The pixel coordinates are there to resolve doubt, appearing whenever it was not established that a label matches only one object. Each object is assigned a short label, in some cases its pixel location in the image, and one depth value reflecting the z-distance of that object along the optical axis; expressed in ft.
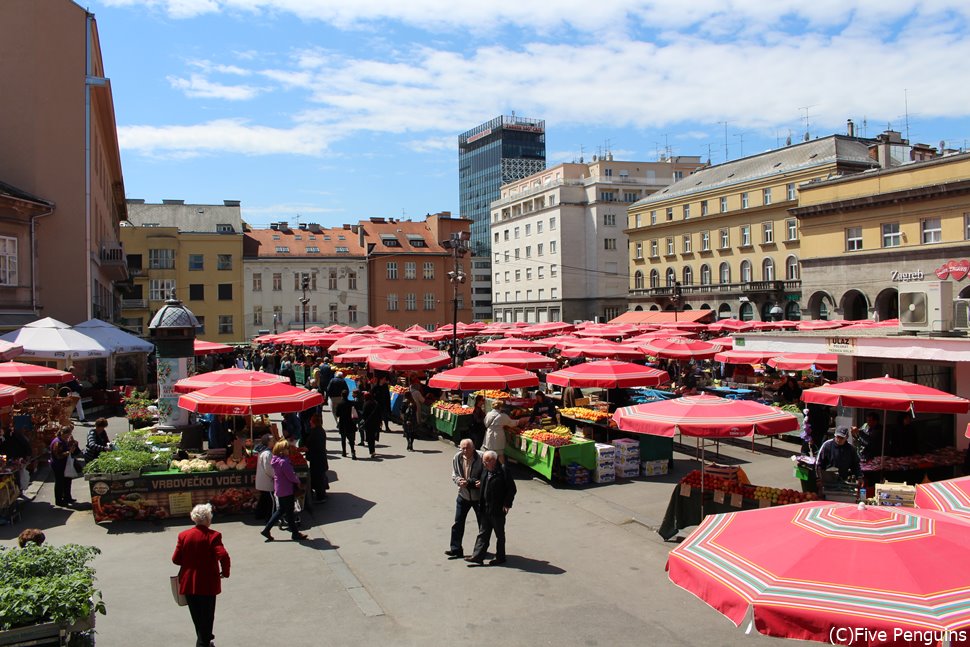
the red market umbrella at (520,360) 66.13
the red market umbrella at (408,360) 67.21
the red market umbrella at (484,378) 55.36
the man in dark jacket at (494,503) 32.73
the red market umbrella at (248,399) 40.24
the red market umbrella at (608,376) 55.31
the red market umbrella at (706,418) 33.76
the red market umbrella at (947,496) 21.20
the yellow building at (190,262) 213.46
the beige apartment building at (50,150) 92.22
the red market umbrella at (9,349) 61.11
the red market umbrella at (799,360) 58.54
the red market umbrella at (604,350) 75.44
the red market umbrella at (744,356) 63.16
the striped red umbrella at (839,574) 13.35
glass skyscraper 547.90
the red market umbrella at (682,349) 81.46
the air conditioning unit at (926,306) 50.44
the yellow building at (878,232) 148.36
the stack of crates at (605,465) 49.01
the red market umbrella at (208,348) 89.40
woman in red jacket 23.45
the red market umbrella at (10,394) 41.46
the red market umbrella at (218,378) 45.19
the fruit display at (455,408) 63.62
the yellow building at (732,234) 200.44
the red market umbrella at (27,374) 49.52
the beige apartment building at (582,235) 291.58
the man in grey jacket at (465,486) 33.86
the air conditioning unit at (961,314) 51.08
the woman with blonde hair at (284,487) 36.45
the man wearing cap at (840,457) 39.63
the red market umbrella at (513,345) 94.48
